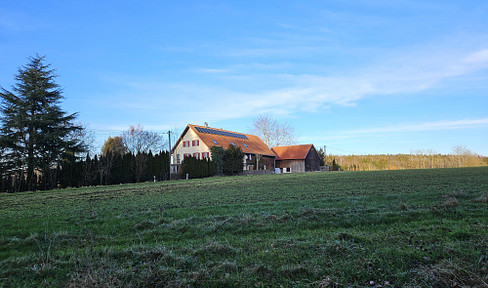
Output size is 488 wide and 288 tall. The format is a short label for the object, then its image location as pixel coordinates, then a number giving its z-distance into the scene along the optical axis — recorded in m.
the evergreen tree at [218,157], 38.84
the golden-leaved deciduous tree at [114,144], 49.81
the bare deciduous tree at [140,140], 53.03
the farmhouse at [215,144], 41.38
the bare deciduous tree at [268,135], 58.84
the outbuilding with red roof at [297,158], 51.06
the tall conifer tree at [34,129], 24.69
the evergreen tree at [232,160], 39.06
